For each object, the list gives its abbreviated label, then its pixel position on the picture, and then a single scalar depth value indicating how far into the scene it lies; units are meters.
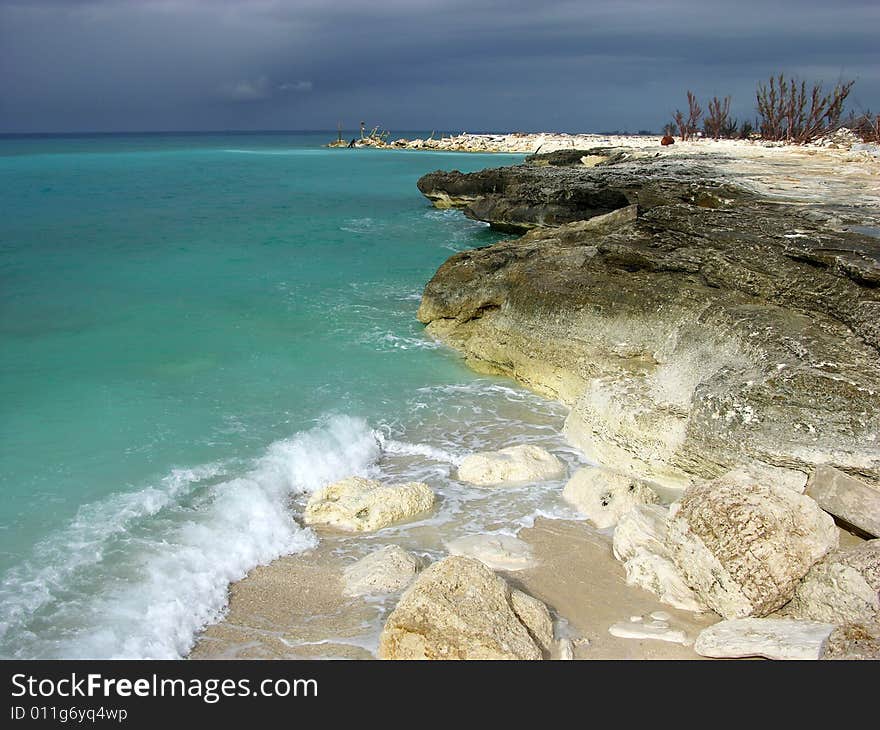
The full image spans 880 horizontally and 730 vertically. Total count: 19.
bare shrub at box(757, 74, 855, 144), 34.28
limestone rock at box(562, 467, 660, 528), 5.75
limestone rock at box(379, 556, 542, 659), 3.71
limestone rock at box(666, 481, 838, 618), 4.35
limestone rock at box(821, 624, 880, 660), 3.50
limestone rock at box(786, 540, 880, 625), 3.99
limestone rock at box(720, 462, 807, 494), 5.09
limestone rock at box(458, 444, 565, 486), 6.51
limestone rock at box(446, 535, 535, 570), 5.18
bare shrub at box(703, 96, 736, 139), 49.97
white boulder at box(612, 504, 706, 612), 4.65
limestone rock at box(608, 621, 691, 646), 4.26
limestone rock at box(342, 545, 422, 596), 4.82
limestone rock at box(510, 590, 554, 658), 4.03
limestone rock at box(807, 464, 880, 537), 4.97
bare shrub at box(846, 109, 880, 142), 28.52
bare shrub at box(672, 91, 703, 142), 50.63
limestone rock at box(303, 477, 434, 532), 5.84
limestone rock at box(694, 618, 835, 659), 3.75
